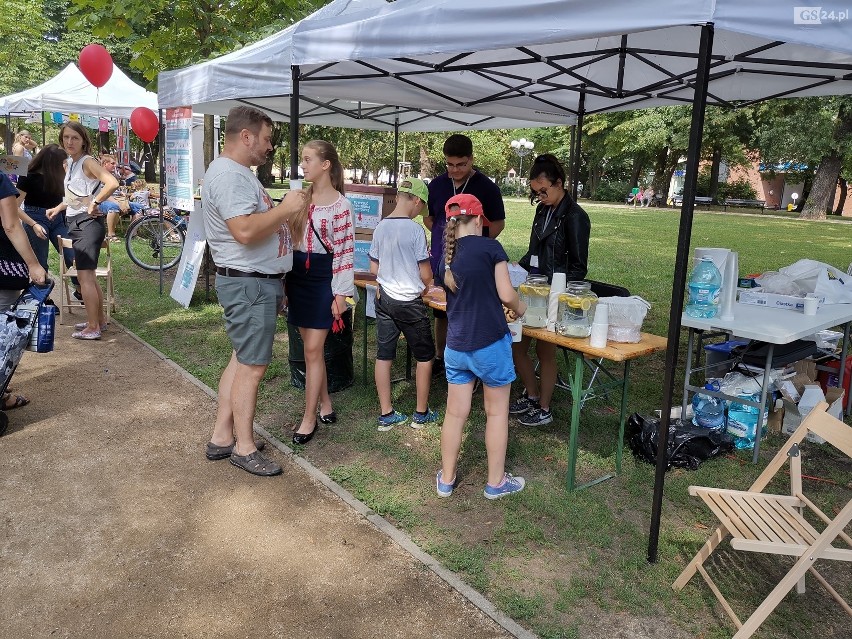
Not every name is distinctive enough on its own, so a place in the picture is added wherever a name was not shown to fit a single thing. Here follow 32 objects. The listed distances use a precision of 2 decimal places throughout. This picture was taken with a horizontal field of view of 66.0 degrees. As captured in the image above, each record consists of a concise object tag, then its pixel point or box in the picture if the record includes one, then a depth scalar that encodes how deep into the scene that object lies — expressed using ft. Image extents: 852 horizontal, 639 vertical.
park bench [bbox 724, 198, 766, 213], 119.03
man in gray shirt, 10.60
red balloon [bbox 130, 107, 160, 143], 32.68
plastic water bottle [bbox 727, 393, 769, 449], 14.19
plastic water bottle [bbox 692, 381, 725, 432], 14.51
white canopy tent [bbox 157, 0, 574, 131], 14.42
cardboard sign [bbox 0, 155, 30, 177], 16.20
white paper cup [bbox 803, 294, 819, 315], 14.58
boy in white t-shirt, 13.24
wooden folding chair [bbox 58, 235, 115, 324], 21.83
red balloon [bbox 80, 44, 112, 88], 29.19
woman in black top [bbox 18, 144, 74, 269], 16.94
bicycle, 32.55
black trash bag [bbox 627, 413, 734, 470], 13.07
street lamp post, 134.82
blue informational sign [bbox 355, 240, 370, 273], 18.70
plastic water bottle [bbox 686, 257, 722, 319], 13.19
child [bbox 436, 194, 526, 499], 10.34
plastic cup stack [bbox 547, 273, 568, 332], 12.11
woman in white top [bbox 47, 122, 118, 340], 18.75
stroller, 12.96
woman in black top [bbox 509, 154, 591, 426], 13.83
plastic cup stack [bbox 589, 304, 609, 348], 11.22
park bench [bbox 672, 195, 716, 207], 111.20
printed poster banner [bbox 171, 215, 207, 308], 21.90
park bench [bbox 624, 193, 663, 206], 120.38
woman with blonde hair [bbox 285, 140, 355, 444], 12.56
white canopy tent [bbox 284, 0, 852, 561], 7.64
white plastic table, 12.62
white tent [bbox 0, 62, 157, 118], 38.99
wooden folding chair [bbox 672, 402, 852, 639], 7.55
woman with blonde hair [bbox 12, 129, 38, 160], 37.83
